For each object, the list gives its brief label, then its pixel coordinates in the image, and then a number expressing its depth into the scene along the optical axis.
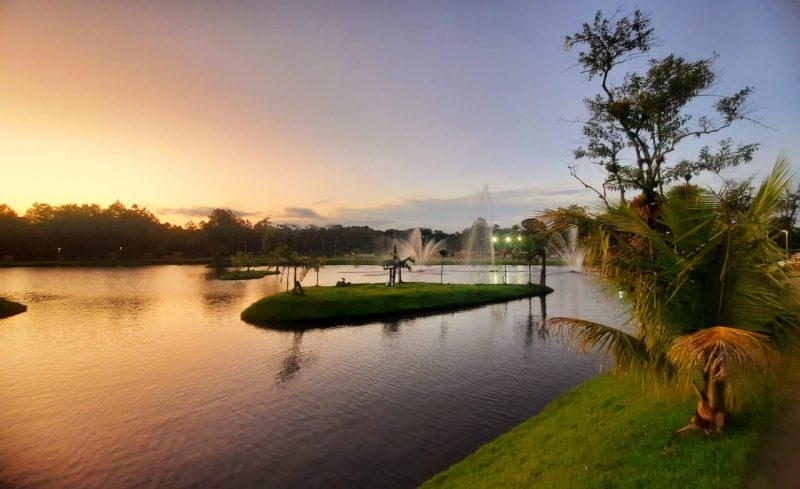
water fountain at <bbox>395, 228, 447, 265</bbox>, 120.50
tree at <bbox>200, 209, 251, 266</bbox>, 128.88
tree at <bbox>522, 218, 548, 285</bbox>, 56.16
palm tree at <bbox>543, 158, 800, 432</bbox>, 6.90
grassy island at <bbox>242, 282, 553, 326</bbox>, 35.03
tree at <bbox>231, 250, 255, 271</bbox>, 83.06
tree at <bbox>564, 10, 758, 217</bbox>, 15.98
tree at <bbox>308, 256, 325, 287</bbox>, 47.81
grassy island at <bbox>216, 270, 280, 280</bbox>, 74.69
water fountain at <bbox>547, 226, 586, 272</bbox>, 97.49
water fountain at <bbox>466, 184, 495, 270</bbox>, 151.00
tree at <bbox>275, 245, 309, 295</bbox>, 45.16
